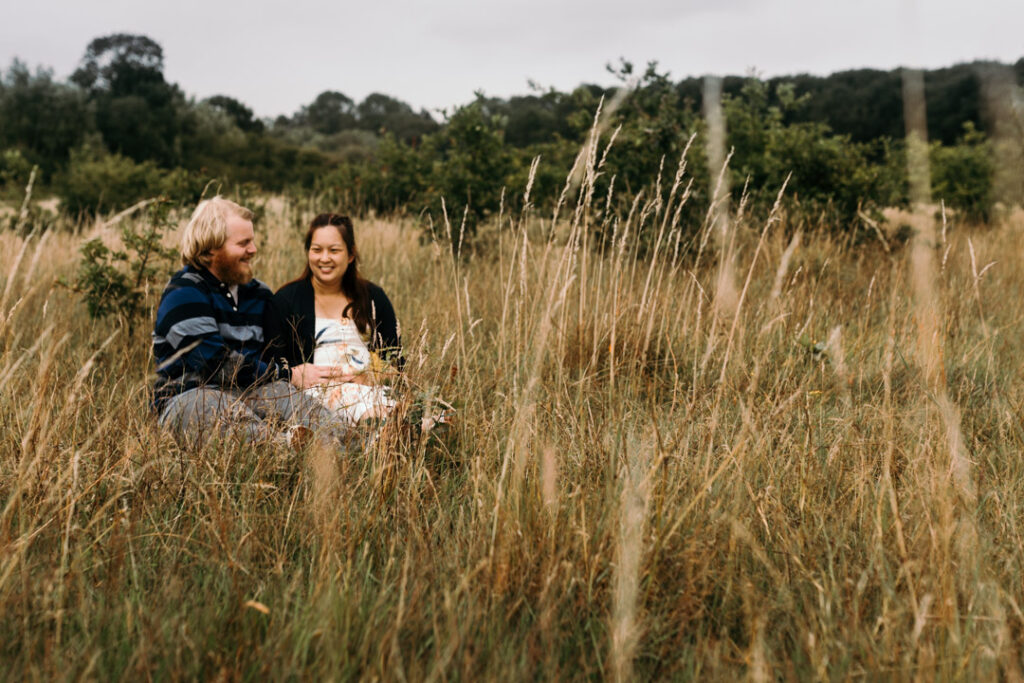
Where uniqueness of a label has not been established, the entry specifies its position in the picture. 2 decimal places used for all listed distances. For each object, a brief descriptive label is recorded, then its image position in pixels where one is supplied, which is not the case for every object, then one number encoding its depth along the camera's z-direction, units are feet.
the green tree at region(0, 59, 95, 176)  88.38
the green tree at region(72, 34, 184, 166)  96.32
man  8.12
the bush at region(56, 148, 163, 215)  34.58
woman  10.08
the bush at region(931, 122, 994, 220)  36.65
